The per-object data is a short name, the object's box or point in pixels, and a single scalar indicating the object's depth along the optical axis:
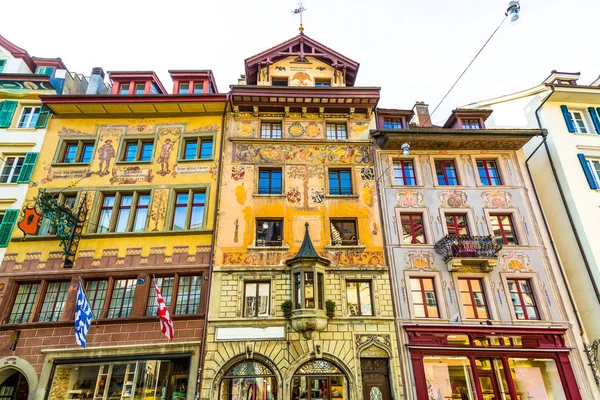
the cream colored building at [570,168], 17.30
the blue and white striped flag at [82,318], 12.85
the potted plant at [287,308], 15.71
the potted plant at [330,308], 15.77
